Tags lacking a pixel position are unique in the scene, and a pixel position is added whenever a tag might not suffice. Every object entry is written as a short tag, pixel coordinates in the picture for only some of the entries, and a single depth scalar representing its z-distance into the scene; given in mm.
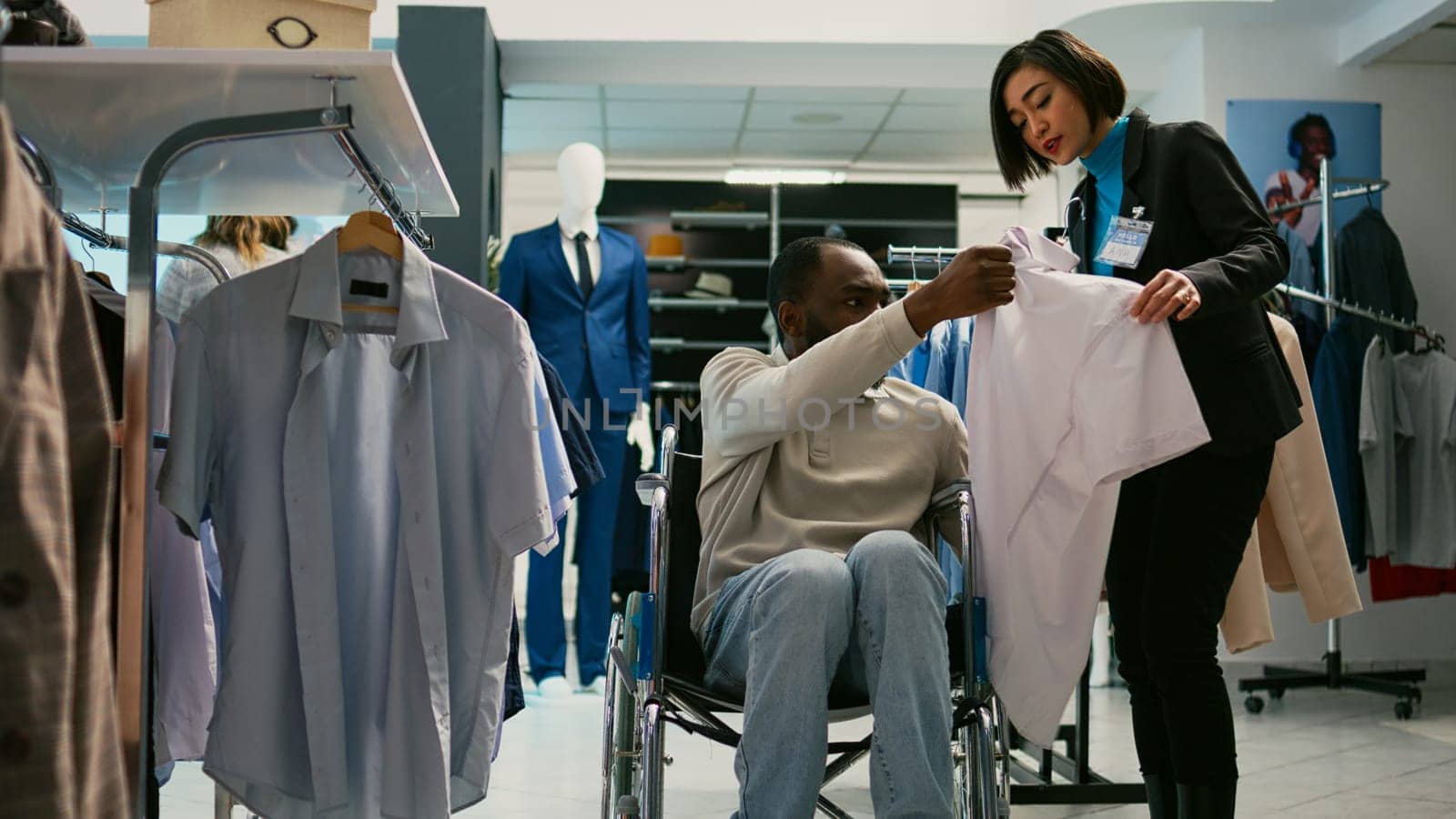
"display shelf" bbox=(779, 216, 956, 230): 8219
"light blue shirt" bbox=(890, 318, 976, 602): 3355
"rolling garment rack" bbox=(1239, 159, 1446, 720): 4487
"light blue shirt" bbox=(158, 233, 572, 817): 1771
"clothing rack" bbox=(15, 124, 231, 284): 1785
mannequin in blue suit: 4789
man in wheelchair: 1708
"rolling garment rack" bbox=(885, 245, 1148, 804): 3043
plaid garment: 1064
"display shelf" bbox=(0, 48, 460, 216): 1618
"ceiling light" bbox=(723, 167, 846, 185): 8328
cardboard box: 1814
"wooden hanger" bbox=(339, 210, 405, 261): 1972
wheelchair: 1846
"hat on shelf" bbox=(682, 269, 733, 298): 8039
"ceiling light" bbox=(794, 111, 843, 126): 7125
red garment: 4938
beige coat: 2613
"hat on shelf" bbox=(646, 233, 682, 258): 8031
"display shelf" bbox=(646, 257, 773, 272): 8078
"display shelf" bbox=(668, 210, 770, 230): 8156
